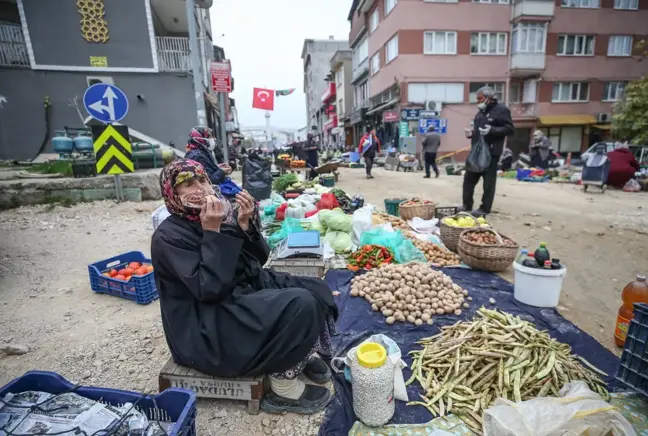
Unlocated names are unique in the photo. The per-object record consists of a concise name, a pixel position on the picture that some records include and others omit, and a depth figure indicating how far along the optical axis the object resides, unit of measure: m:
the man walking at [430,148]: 12.37
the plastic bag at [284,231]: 4.76
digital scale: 3.84
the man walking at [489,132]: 5.84
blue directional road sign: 5.81
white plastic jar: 1.81
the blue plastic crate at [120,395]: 1.52
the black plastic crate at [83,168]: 7.69
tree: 14.89
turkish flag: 13.98
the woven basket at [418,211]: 5.50
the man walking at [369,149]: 12.84
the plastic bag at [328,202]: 5.69
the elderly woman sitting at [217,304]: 1.74
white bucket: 3.00
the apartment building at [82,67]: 13.02
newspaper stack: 1.30
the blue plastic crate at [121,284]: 3.45
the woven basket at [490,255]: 3.78
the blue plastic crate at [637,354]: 1.89
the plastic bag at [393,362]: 2.05
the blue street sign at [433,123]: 20.44
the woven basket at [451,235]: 4.41
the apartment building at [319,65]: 53.94
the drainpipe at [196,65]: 8.55
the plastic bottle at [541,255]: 3.03
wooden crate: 1.97
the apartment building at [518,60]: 20.89
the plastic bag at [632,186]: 9.02
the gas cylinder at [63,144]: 9.32
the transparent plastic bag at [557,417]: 1.54
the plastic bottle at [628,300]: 2.41
